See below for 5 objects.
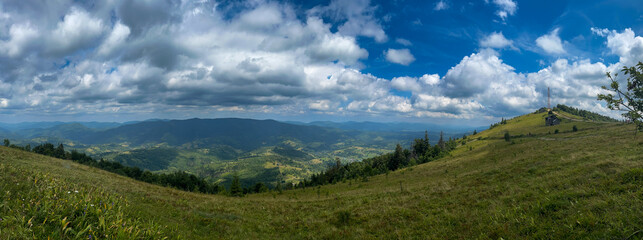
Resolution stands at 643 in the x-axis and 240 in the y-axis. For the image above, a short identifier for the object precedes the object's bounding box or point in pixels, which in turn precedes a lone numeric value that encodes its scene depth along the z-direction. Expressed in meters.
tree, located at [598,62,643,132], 17.20
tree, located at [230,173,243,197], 72.55
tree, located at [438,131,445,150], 118.28
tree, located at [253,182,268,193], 91.03
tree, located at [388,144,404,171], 106.75
